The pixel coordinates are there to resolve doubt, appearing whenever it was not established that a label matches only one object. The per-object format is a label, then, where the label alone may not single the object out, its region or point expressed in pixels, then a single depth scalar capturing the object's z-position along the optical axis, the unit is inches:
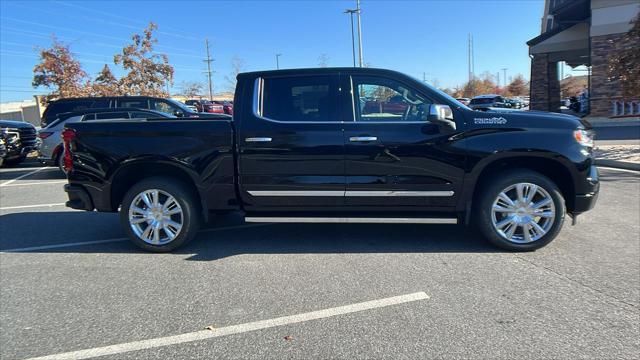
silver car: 444.1
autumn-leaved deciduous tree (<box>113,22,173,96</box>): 968.3
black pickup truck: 185.8
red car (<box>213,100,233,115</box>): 1225.3
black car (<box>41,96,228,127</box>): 561.0
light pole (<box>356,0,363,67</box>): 1802.0
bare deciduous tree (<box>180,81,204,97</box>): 2352.4
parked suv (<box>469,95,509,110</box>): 1290.4
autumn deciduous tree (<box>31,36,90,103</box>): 920.3
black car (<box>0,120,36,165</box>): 503.5
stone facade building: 821.9
